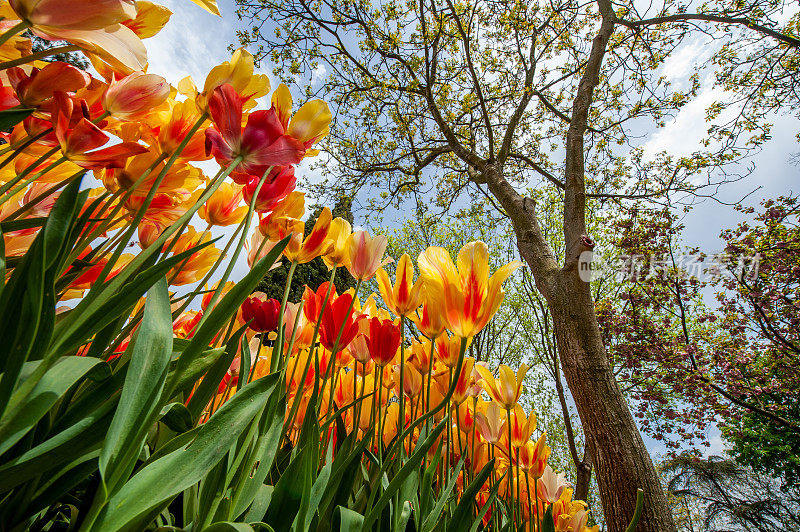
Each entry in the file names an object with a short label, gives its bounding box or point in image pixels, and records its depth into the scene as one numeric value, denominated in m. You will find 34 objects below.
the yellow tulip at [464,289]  0.55
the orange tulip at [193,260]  0.52
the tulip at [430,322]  0.59
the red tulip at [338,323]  0.62
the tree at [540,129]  2.77
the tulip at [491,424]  0.85
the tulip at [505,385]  0.85
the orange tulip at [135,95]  0.37
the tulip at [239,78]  0.39
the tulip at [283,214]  0.50
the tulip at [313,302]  0.64
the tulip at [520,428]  0.90
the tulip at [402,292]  0.69
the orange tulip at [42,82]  0.35
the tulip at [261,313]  0.55
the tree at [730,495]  8.30
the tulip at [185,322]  0.63
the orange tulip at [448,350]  0.71
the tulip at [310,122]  0.43
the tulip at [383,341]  0.68
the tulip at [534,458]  0.91
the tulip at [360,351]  0.74
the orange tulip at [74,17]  0.27
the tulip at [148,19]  0.39
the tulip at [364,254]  0.66
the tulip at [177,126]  0.43
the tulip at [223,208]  0.52
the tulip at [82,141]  0.34
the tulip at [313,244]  0.58
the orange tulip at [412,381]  0.83
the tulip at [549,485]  0.94
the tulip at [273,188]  0.44
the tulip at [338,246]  0.65
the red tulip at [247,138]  0.36
